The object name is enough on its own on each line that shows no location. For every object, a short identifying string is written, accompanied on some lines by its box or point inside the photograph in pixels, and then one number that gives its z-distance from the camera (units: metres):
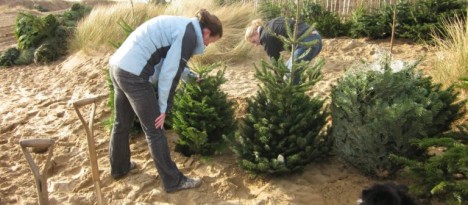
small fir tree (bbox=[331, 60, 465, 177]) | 3.32
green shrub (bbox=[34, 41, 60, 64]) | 9.76
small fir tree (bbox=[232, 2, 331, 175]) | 3.65
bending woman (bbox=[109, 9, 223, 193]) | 3.46
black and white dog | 2.20
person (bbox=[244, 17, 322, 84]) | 5.11
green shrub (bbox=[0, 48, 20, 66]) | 10.32
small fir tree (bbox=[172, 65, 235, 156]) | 4.21
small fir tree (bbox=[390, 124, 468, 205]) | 2.83
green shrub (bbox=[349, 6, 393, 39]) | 8.96
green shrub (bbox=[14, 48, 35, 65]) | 10.10
